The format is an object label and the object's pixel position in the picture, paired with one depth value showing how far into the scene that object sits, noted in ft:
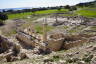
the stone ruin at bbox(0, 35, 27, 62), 31.08
